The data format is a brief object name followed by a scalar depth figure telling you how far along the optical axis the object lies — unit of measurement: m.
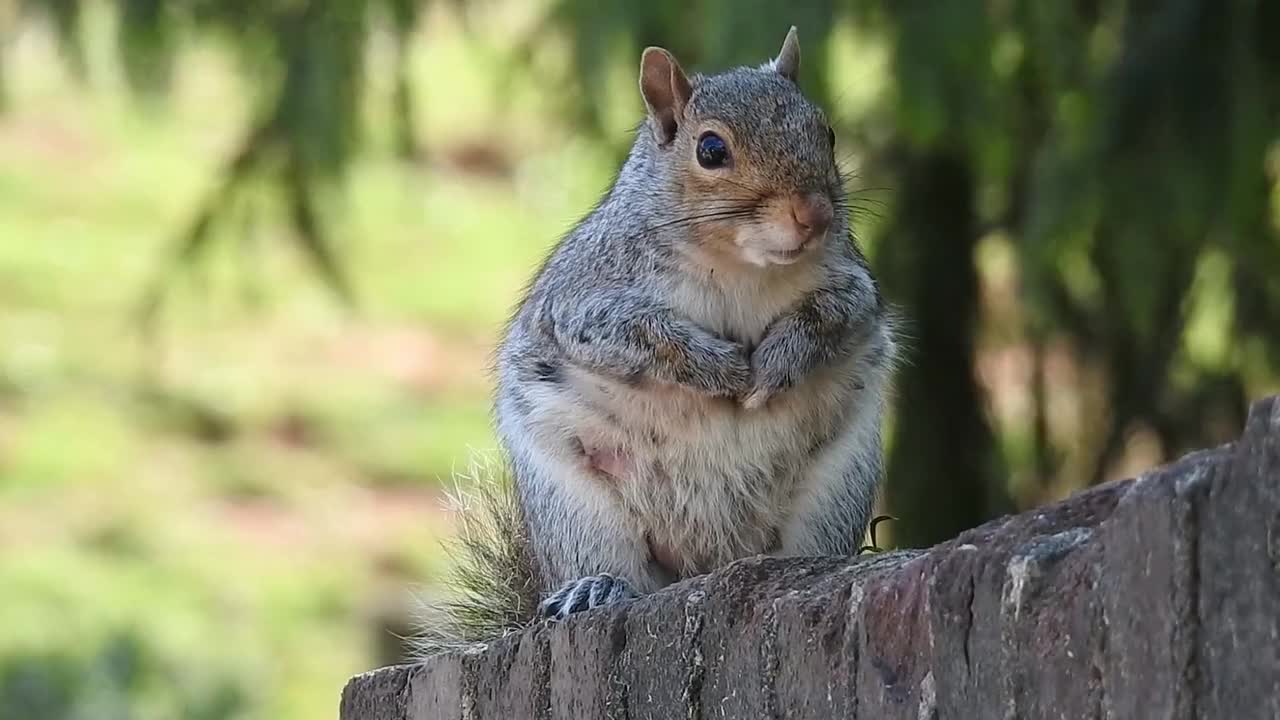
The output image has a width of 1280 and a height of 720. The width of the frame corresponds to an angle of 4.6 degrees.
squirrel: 4.39
